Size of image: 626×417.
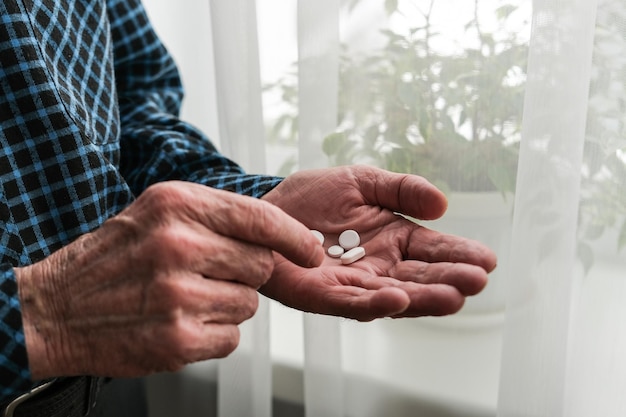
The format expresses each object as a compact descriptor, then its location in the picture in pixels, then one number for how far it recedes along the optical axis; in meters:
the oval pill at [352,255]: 0.76
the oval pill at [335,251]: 0.78
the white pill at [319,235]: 0.81
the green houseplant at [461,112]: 0.86
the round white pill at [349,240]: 0.79
